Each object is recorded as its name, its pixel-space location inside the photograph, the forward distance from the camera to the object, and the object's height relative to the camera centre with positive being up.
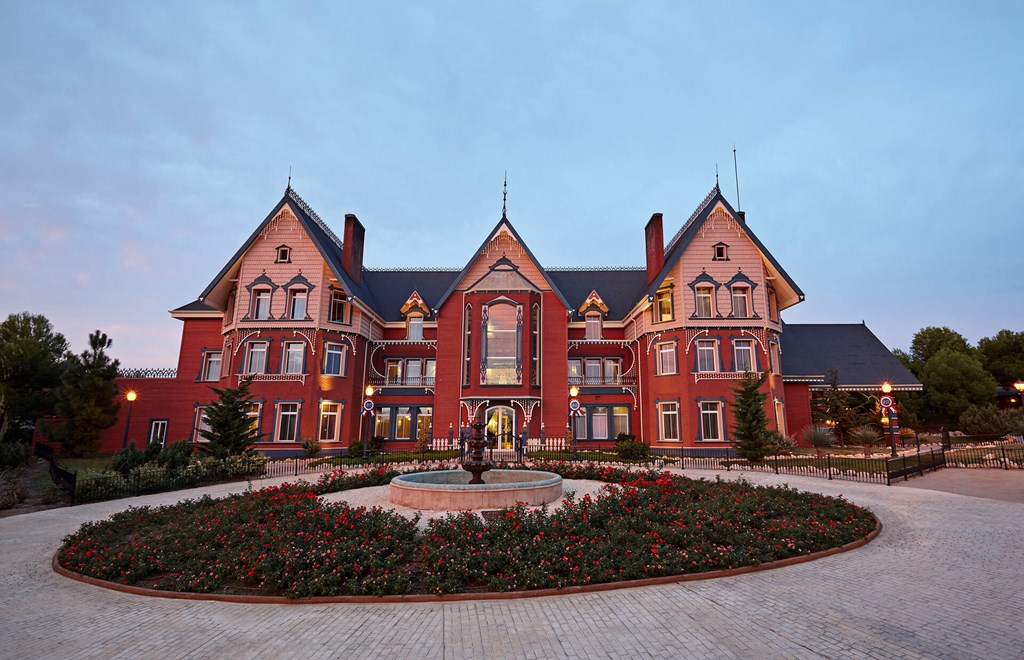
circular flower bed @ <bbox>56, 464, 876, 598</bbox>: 7.77 -2.51
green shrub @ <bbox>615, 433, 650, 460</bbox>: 24.58 -1.93
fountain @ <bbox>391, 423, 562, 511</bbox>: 12.77 -2.24
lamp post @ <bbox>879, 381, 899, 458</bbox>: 22.52 +0.52
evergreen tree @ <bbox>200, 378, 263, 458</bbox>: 20.62 -0.84
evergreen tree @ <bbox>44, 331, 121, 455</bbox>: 26.58 +0.31
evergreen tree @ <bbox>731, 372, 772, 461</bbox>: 22.61 -0.42
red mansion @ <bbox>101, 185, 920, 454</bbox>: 29.66 +4.23
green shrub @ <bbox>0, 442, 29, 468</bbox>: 21.45 -2.27
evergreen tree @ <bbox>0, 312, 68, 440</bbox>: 27.47 +1.51
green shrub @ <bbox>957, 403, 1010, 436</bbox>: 28.61 -0.23
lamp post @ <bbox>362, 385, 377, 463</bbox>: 24.42 +0.27
